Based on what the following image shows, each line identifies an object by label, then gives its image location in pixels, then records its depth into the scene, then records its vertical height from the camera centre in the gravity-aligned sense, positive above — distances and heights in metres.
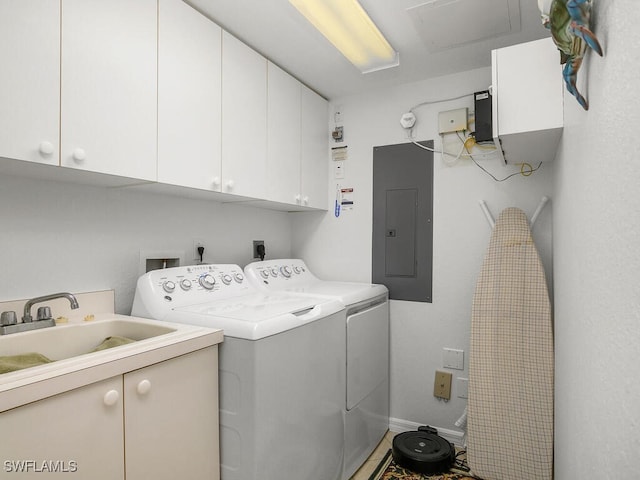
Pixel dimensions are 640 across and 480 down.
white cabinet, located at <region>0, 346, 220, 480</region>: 0.83 -0.52
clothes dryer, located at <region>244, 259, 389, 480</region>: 1.92 -0.61
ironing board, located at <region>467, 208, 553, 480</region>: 1.80 -0.64
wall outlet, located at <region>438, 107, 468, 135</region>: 2.26 +0.77
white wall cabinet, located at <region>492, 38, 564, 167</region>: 1.34 +0.57
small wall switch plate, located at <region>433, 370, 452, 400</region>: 2.31 -0.93
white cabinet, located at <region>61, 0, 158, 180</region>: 1.18 +0.54
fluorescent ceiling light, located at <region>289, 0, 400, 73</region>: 1.61 +1.06
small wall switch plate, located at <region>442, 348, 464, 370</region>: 2.29 -0.75
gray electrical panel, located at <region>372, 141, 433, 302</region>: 2.41 +0.14
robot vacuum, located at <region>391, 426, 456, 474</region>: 1.94 -1.17
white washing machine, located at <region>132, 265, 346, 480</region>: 1.29 -0.51
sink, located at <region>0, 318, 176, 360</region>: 1.22 -0.37
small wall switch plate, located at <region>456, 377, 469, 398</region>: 2.26 -0.92
